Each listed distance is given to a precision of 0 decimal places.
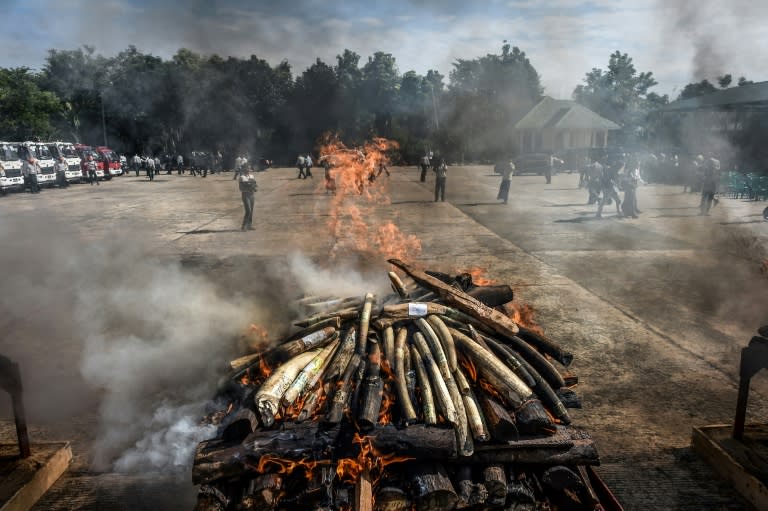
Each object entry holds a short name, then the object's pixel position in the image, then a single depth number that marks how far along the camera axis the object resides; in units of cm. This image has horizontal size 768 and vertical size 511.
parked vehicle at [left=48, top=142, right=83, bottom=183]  2823
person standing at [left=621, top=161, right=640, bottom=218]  1670
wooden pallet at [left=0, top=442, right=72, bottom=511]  364
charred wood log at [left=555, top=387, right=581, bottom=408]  423
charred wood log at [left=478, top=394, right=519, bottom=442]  339
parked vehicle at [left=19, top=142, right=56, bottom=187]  2491
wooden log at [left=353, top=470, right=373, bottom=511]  307
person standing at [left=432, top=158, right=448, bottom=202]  2047
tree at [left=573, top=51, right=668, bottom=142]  4700
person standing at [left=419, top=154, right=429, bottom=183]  3046
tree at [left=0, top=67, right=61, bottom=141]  2362
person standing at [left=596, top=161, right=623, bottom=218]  1745
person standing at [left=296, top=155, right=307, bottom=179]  3191
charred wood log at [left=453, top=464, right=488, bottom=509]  319
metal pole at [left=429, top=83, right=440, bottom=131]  2223
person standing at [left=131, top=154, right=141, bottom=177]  3669
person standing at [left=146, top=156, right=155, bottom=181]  3313
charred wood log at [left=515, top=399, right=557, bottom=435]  348
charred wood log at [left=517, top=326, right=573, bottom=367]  477
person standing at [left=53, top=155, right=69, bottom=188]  2776
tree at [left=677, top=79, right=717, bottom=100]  3340
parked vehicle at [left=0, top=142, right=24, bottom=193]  2334
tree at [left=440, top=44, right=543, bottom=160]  2345
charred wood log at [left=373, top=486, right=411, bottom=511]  323
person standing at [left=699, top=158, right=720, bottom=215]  1612
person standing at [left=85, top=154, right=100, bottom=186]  2980
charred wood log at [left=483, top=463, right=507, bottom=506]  323
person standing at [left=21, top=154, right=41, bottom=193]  2472
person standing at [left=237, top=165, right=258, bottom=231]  1461
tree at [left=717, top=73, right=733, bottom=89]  3313
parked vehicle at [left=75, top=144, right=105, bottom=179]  3008
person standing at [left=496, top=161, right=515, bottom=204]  2031
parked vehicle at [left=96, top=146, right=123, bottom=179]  3238
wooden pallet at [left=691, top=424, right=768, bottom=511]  375
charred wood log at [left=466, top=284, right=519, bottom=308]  604
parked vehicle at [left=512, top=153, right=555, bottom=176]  3428
